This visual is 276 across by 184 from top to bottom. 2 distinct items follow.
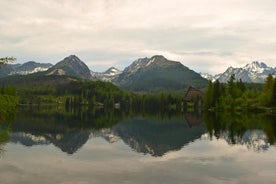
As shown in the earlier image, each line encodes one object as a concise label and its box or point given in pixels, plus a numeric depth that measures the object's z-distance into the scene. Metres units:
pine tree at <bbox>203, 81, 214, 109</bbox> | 190.15
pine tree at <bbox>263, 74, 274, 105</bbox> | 170.15
